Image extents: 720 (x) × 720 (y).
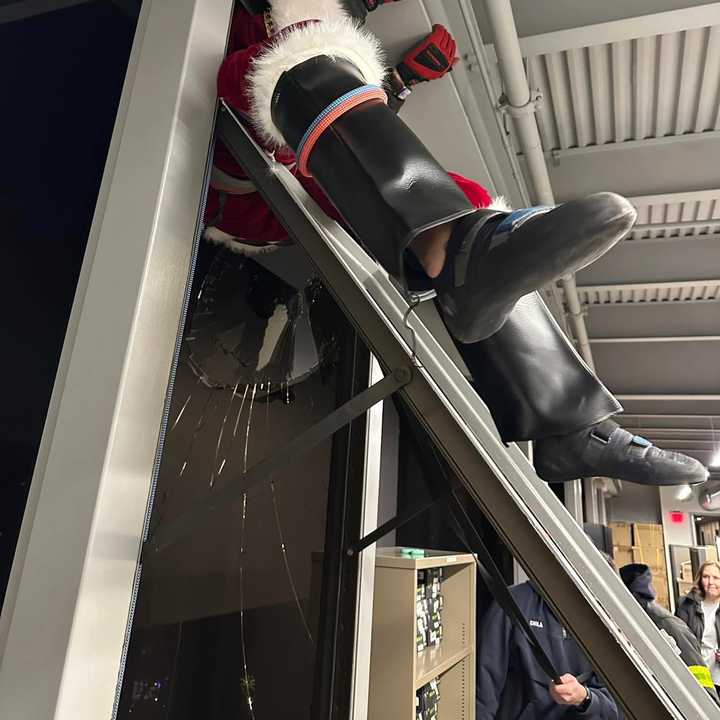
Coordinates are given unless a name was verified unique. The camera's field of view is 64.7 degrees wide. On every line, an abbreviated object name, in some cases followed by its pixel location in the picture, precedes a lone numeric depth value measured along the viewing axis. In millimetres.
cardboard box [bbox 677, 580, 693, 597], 7831
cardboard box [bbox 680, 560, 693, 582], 7714
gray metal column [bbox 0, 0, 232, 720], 608
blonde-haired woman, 3256
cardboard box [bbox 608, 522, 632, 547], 8611
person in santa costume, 571
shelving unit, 1545
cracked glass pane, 1016
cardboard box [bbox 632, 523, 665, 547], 8555
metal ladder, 519
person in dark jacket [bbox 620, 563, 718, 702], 2141
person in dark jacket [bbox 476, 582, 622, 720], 1840
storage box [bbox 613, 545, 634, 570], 8305
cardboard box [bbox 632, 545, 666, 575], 8344
